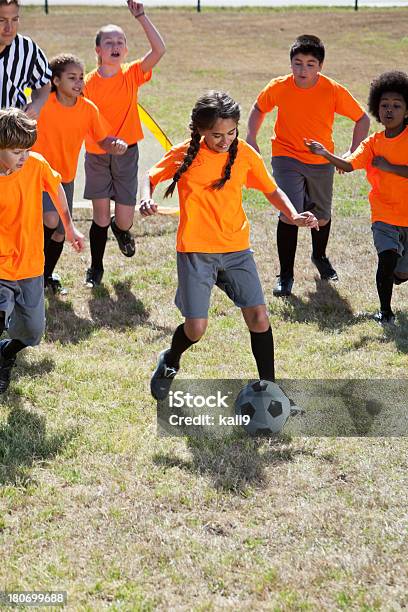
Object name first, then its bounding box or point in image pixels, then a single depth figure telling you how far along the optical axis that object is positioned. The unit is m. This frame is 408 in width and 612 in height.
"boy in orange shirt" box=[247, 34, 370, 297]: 7.27
